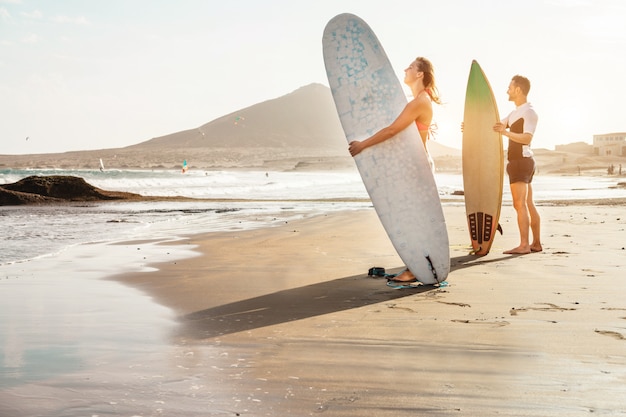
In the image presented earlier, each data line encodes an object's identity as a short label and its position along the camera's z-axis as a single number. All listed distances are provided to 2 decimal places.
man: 6.29
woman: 4.72
